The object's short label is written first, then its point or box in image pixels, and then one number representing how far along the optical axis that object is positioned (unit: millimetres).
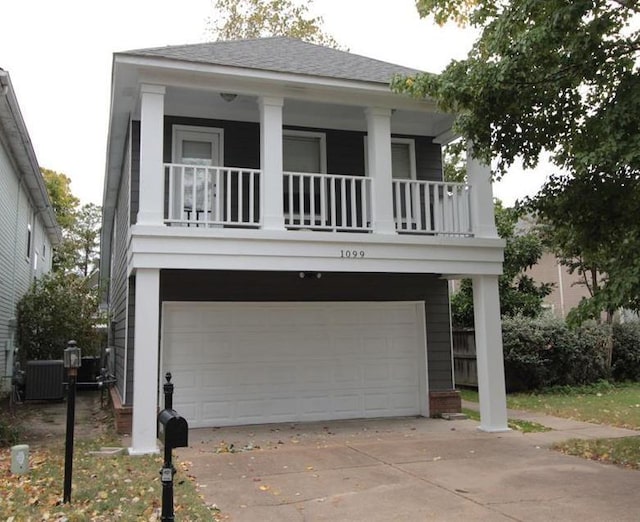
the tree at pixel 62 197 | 36281
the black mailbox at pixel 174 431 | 4320
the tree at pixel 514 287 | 16719
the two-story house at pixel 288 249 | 8492
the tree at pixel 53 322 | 16469
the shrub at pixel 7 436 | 8648
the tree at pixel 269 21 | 29203
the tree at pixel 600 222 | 6594
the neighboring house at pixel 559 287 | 29120
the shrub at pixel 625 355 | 16484
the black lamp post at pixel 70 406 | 5590
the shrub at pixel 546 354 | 14516
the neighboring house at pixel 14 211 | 12453
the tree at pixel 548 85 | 6730
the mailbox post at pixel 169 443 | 4207
